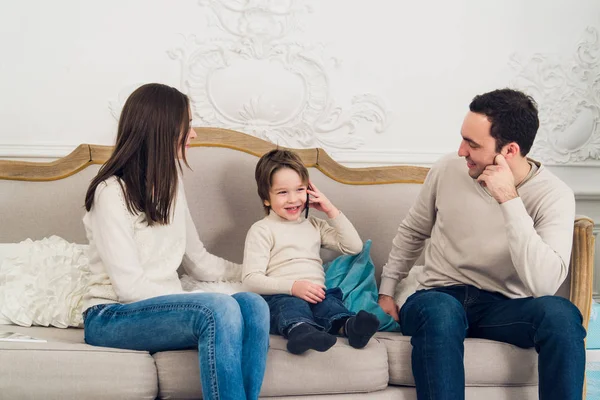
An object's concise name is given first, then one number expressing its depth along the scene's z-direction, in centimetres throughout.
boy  313
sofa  284
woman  286
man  294
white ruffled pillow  315
